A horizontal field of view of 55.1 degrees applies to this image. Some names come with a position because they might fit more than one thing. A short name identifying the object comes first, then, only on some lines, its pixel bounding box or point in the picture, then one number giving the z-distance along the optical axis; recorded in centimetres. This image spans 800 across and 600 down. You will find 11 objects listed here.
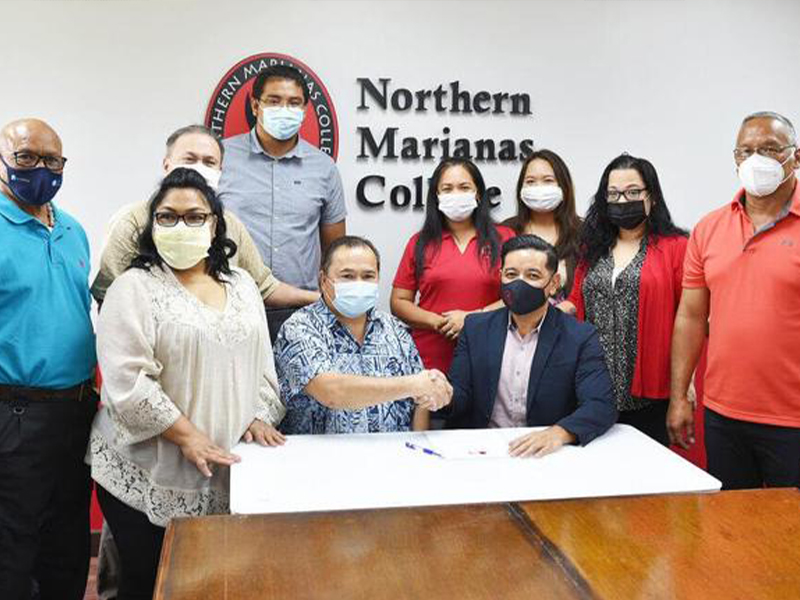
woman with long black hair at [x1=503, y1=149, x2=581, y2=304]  304
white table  173
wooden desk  129
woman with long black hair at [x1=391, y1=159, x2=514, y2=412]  293
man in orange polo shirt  233
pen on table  206
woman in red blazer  271
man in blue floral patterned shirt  217
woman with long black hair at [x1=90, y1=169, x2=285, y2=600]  193
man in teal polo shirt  212
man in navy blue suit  238
